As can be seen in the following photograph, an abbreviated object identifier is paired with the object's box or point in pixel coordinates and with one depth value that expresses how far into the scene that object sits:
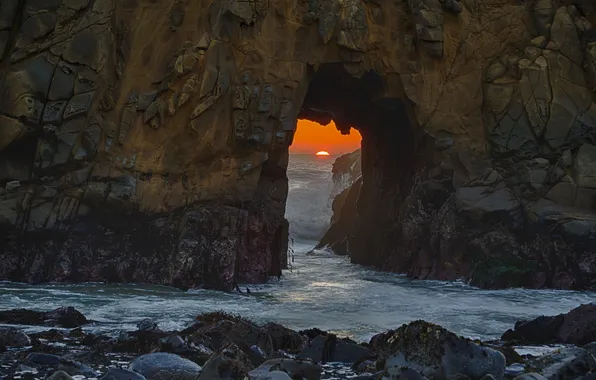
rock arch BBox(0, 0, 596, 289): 27.34
